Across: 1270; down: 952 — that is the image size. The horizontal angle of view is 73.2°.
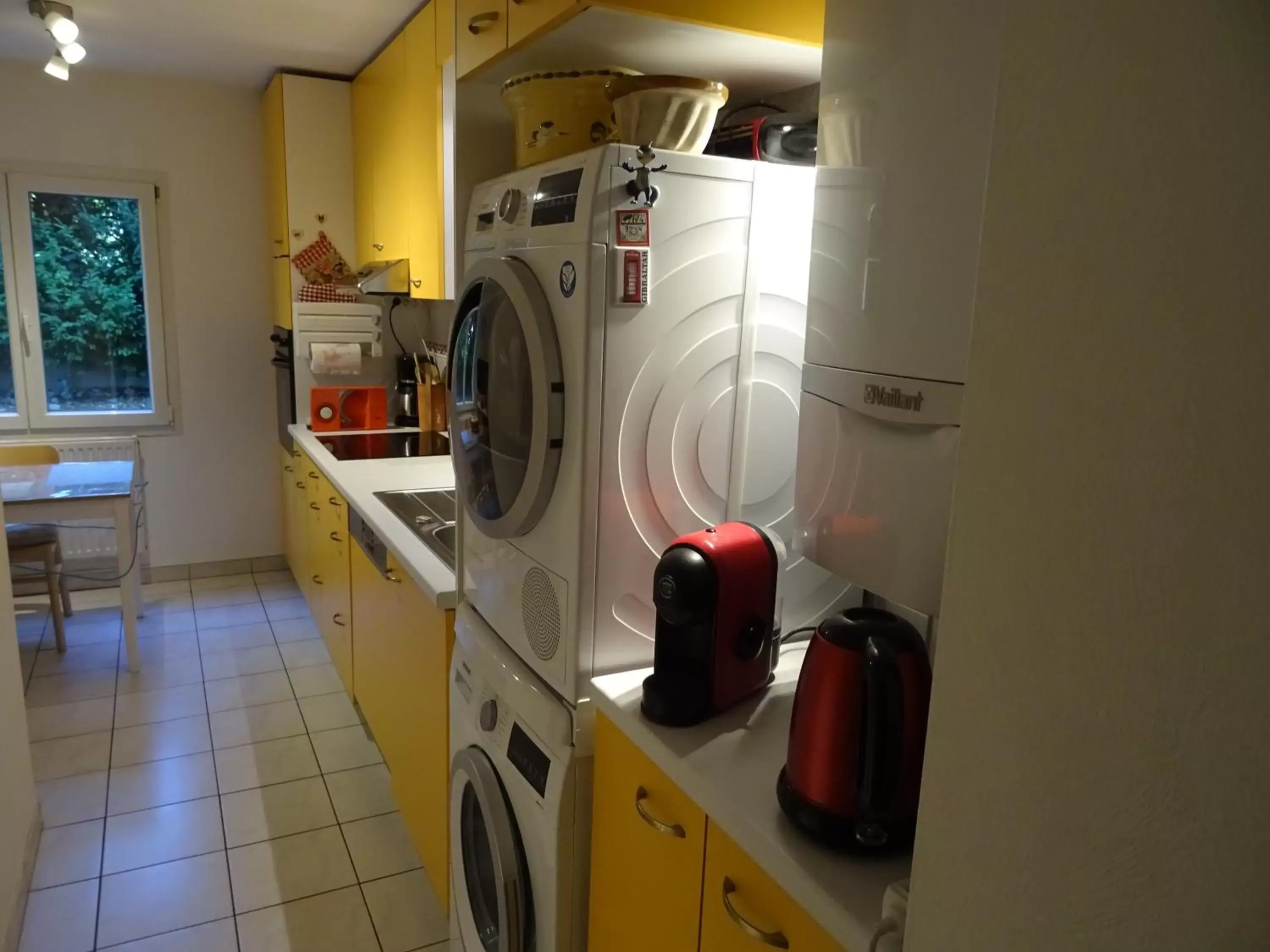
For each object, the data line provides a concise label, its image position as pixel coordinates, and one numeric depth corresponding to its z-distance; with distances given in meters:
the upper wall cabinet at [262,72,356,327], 3.57
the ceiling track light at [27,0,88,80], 2.65
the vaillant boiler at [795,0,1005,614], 0.81
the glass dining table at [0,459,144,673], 2.90
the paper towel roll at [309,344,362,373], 3.55
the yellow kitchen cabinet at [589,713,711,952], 1.11
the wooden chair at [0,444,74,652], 3.22
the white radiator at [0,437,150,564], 3.89
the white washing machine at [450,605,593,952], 1.36
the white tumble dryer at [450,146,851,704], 1.21
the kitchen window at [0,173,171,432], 3.79
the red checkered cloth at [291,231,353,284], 3.66
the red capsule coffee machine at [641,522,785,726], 1.13
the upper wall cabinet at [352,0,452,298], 2.62
